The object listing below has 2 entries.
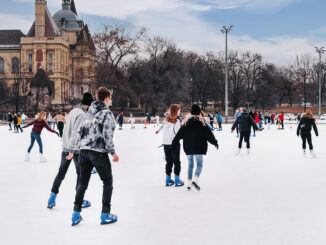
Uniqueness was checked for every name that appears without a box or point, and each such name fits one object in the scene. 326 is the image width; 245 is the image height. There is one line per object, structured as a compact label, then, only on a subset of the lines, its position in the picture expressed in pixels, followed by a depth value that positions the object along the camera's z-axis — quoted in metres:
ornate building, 86.62
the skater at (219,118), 32.53
